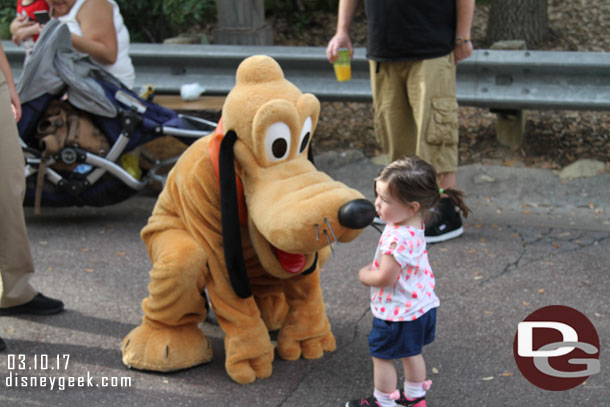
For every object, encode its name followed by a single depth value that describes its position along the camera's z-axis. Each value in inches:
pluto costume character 123.7
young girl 117.1
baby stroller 201.6
